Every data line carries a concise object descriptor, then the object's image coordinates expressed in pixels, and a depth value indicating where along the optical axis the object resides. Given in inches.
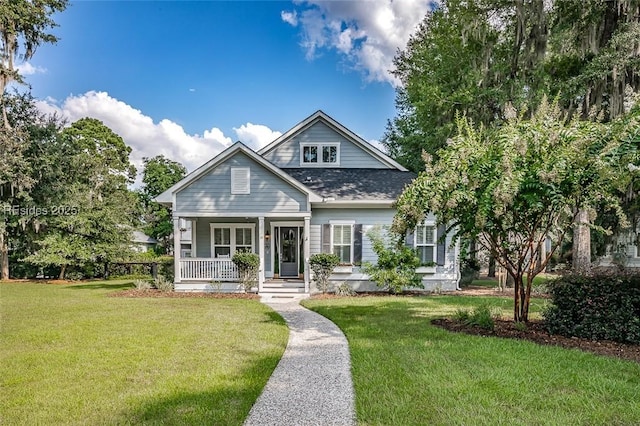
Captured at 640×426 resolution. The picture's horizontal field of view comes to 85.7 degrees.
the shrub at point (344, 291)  479.4
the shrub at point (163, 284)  490.9
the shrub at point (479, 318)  257.6
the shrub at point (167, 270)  531.4
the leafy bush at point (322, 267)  487.8
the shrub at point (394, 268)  471.2
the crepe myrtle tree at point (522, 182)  206.5
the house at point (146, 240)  1295.0
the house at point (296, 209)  487.8
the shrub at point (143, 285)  505.8
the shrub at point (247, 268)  479.8
